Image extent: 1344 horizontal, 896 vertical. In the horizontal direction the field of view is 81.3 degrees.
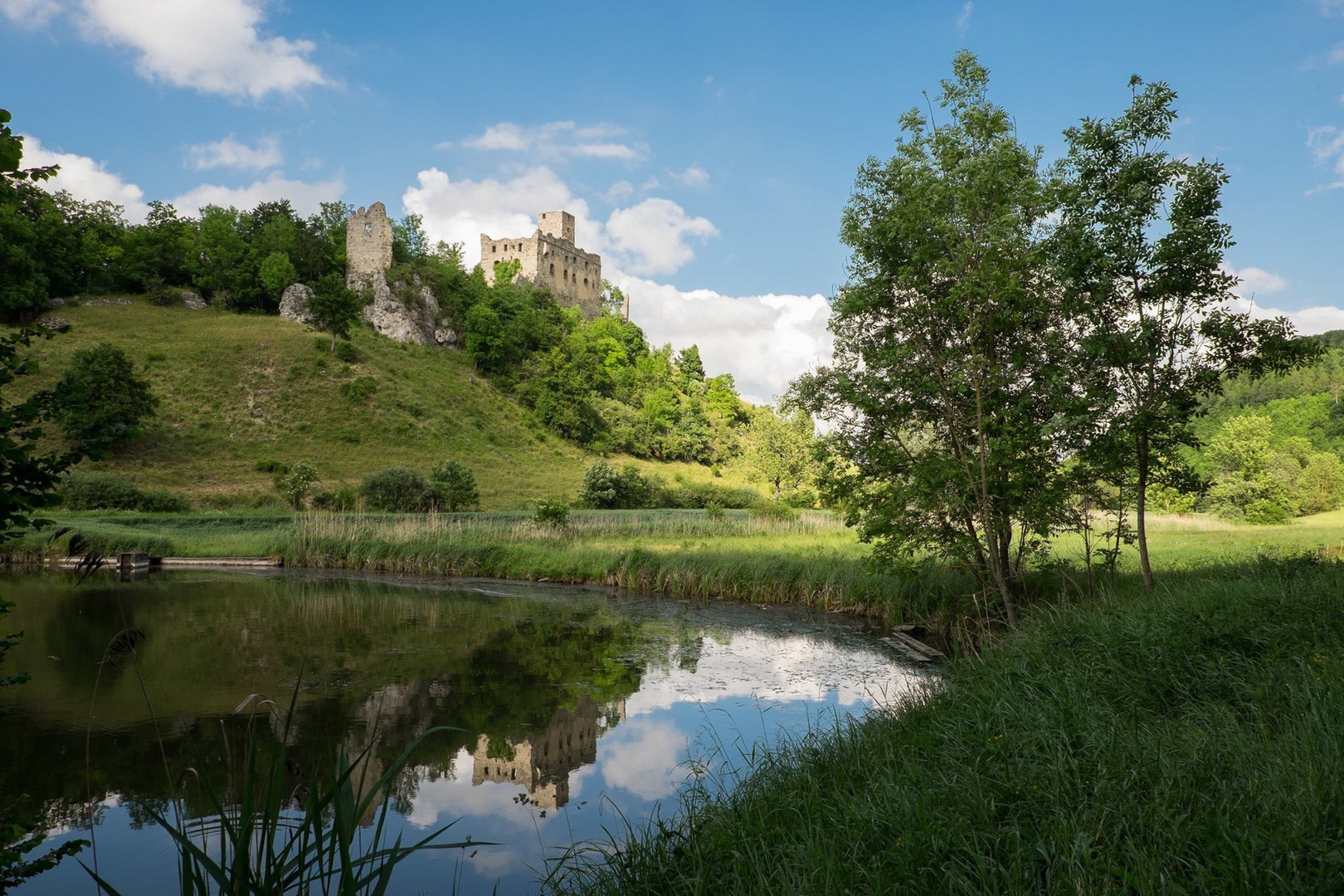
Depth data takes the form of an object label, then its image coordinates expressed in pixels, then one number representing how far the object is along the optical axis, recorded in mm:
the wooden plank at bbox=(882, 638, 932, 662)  10745
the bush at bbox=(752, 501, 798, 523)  27134
